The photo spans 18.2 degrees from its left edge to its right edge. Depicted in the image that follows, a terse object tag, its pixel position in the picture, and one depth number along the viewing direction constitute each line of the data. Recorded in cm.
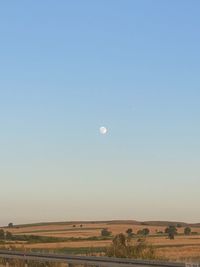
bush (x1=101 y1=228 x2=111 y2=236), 13527
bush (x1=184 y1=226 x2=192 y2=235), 15773
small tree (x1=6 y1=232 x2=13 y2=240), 11732
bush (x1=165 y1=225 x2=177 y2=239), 11056
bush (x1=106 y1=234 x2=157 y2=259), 3616
